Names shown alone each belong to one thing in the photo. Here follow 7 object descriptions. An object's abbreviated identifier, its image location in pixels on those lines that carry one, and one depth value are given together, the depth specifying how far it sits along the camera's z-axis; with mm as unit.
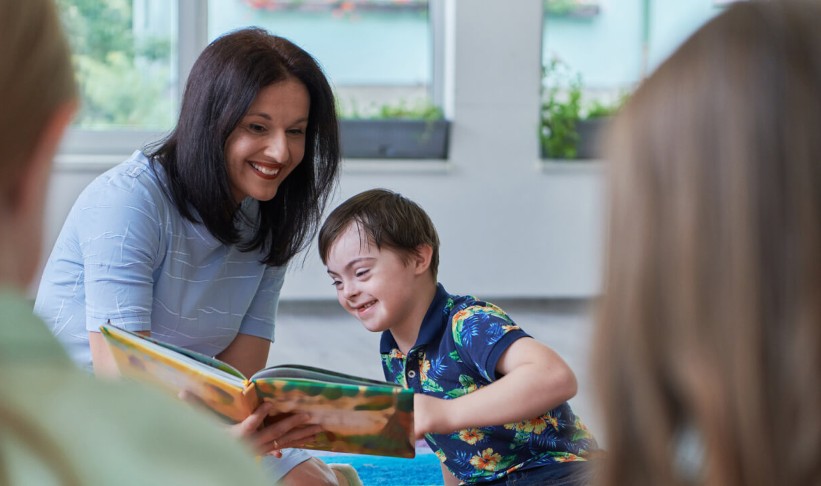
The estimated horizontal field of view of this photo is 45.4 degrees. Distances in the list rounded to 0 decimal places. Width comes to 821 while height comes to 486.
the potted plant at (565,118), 5234
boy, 1543
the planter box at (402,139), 5133
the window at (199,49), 5121
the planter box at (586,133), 5250
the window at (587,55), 5258
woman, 1845
